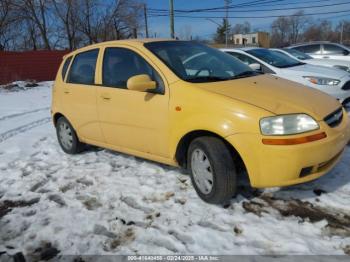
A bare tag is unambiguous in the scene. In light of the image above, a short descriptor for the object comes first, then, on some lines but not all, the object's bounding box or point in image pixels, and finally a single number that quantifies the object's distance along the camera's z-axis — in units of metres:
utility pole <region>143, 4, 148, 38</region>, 46.47
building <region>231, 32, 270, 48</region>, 77.44
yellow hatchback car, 3.31
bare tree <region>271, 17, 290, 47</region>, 91.21
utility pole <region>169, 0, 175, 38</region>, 26.62
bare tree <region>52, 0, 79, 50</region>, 40.25
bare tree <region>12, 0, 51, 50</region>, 38.41
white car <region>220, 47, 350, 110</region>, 7.30
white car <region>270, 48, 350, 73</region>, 10.61
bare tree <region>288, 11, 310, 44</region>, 90.69
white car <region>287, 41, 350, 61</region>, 13.27
